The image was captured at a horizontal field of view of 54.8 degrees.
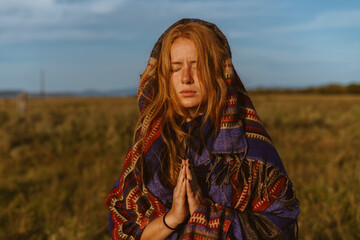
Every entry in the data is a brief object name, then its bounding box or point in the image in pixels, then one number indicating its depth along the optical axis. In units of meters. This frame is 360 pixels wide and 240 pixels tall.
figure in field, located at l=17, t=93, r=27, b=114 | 13.61
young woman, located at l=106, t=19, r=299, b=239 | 1.64
